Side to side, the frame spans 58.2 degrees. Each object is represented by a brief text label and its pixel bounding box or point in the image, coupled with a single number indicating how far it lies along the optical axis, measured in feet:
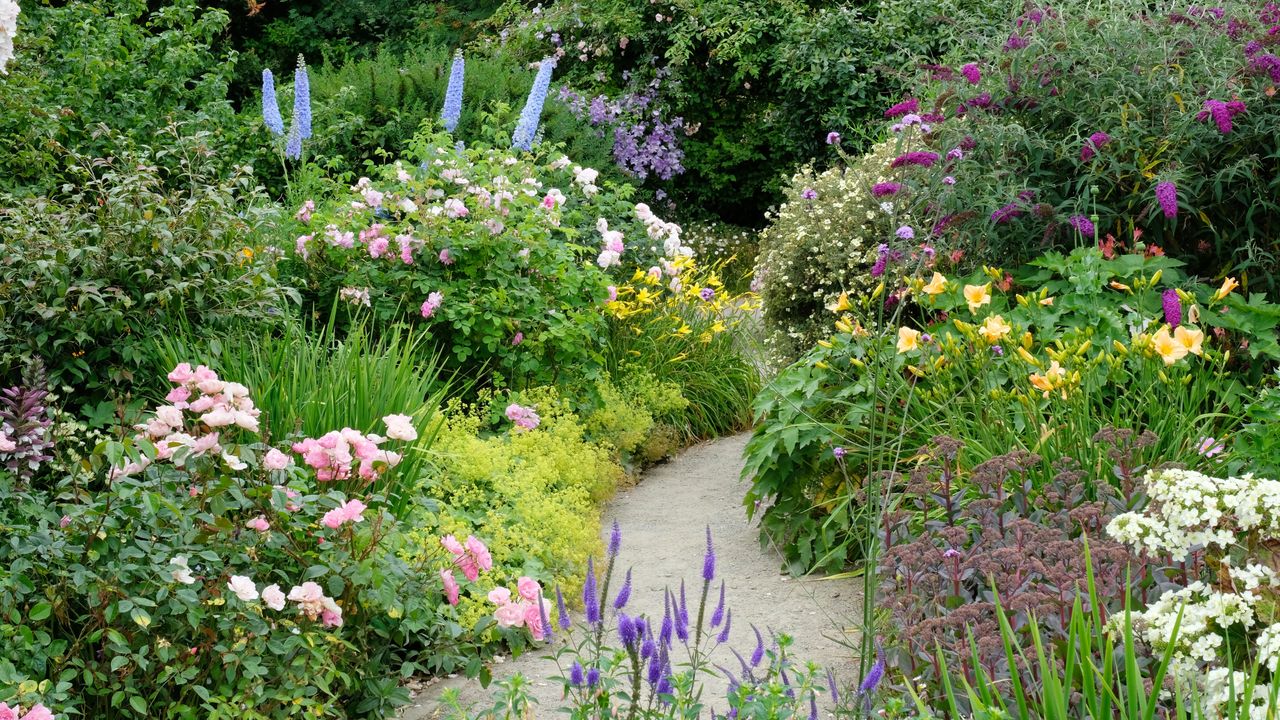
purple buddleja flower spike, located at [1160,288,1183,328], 13.03
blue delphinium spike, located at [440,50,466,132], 24.18
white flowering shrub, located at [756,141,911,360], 20.57
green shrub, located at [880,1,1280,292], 14.90
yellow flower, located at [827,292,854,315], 14.01
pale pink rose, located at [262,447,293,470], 9.57
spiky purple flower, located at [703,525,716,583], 6.32
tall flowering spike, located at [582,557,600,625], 6.66
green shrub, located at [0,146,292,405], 12.48
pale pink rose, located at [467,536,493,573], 10.34
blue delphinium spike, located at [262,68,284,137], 22.86
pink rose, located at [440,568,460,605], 10.19
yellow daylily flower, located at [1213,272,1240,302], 12.27
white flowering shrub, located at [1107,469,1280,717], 7.51
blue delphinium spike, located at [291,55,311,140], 21.83
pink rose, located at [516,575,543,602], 10.15
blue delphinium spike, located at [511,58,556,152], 23.63
